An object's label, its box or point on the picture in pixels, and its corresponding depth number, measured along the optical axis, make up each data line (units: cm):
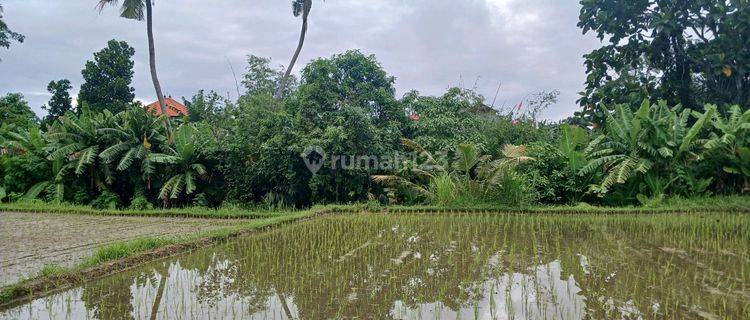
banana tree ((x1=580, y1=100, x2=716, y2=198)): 891
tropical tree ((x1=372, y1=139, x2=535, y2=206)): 909
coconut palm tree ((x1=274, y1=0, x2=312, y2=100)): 1566
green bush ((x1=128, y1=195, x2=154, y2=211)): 983
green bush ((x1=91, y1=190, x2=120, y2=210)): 1020
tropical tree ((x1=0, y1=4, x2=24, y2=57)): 1684
